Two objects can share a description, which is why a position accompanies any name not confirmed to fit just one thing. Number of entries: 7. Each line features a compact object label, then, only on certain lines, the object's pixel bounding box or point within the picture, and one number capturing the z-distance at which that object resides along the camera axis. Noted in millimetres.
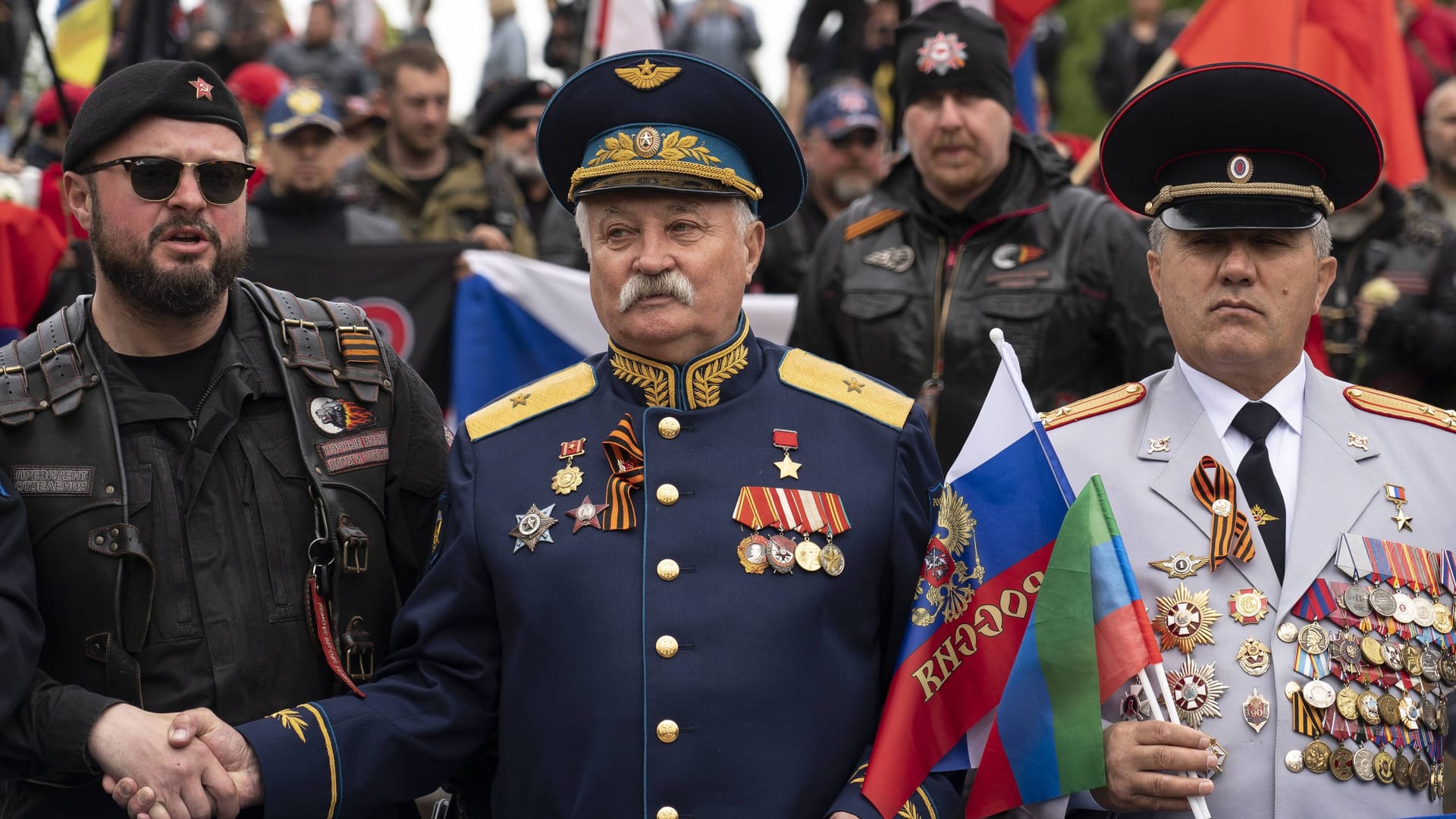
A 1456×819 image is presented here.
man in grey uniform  3828
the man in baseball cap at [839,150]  9688
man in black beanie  6320
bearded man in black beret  4109
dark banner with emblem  7891
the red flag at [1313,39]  8344
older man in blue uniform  3941
